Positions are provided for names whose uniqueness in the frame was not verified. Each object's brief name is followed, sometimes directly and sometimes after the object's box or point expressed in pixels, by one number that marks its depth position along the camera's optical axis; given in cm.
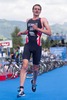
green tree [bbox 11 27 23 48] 8378
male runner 671
